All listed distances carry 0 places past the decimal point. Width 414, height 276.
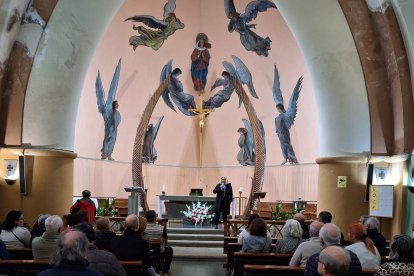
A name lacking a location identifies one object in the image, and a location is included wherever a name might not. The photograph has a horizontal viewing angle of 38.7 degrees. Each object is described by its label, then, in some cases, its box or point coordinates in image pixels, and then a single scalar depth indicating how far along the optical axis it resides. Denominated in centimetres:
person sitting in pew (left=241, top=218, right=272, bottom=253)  721
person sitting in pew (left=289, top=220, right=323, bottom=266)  585
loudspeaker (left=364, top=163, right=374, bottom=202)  1191
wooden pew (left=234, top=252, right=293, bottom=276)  678
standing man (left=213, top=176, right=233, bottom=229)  1569
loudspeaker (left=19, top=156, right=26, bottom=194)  1212
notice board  1134
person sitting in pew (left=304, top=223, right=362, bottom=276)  474
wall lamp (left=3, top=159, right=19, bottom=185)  1212
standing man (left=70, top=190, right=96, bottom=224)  1026
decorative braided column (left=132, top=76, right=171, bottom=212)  1686
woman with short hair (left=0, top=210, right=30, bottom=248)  717
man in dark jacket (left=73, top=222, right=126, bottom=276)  468
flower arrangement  1631
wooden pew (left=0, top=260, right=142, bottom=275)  566
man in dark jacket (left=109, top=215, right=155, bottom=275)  611
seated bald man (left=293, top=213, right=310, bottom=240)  822
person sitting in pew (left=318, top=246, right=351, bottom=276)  360
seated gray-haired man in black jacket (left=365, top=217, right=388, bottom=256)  712
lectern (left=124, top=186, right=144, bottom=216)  1323
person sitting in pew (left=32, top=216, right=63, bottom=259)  617
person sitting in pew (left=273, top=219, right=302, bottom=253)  702
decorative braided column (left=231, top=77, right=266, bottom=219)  1650
